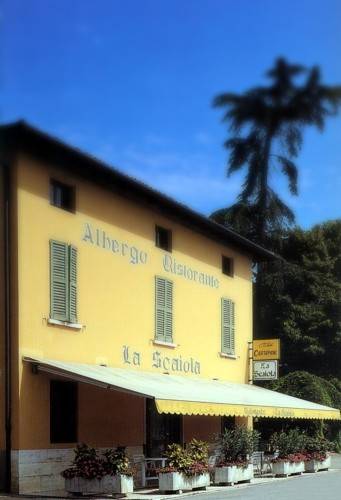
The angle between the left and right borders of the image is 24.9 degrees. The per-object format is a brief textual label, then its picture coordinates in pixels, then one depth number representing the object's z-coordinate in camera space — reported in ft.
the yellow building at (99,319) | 47.50
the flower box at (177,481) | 48.93
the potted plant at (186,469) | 49.11
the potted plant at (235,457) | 56.75
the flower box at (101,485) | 45.88
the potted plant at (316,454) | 71.67
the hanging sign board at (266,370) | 77.19
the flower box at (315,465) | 71.62
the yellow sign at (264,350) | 78.07
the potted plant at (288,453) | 66.28
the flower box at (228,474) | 56.54
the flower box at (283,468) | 66.08
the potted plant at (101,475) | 45.98
